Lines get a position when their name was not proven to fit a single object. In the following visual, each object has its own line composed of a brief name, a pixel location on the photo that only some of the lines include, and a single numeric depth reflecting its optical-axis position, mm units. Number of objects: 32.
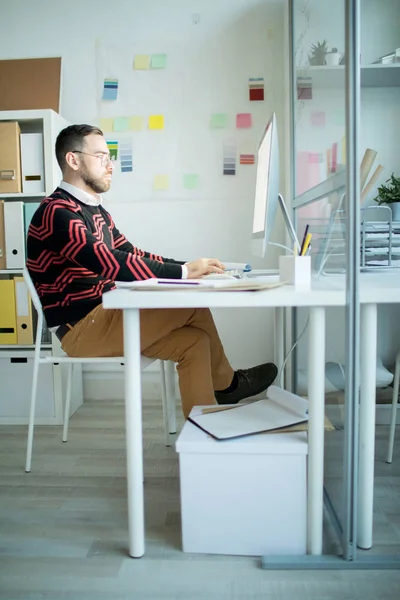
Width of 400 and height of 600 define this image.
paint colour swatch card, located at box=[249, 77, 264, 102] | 2836
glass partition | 1300
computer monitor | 1570
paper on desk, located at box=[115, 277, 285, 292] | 1323
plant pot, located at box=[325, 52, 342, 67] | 1531
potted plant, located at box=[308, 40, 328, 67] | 1886
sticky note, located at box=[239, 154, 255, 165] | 2871
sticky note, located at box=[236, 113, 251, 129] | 2852
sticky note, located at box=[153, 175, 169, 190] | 2912
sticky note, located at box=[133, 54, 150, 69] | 2869
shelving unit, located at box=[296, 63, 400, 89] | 1751
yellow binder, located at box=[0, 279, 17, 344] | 2605
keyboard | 1757
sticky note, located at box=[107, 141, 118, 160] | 2914
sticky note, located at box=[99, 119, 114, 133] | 2908
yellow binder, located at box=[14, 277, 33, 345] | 2594
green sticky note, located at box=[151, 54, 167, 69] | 2859
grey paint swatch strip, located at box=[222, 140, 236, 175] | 2871
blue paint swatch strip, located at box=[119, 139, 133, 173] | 2914
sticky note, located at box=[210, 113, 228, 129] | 2863
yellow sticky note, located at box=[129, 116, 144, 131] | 2898
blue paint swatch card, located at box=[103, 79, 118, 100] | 2891
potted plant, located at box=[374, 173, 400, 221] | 2350
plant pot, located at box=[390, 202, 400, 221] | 2339
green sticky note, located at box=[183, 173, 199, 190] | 2898
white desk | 1287
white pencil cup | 1474
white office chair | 2016
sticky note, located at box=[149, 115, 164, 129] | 2887
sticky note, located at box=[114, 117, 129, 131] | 2900
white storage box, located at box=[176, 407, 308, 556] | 1359
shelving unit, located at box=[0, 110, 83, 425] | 2576
